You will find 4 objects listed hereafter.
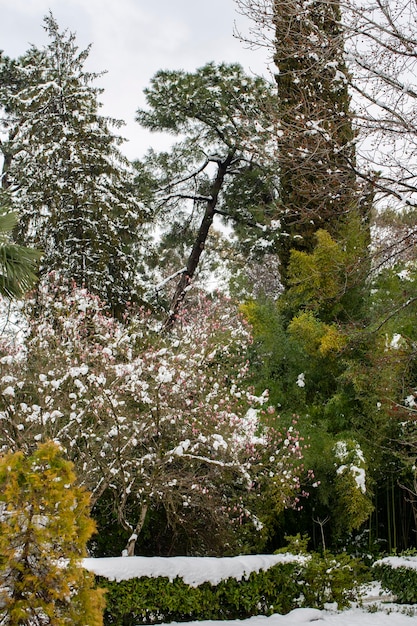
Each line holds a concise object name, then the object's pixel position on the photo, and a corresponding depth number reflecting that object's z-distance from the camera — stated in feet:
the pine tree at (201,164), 49.01
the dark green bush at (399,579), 28.91
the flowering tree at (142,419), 24.97
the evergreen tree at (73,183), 48.06
